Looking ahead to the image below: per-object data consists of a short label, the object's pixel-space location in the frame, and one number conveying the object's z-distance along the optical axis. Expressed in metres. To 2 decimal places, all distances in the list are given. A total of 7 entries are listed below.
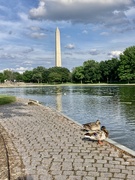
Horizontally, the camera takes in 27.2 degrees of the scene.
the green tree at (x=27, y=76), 164.62
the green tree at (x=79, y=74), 131.55
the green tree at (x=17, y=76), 178.32
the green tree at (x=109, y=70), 115.19
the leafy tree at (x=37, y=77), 153.00
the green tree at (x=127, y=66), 102.69
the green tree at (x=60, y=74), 140.62
